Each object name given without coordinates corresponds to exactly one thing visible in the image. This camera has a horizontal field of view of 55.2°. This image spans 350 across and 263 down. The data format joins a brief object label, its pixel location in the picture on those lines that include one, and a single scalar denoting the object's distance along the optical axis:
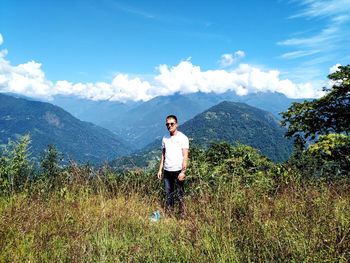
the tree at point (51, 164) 8.07
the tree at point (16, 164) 7.03
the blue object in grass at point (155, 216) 6.11
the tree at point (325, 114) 11.02
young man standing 7.93
